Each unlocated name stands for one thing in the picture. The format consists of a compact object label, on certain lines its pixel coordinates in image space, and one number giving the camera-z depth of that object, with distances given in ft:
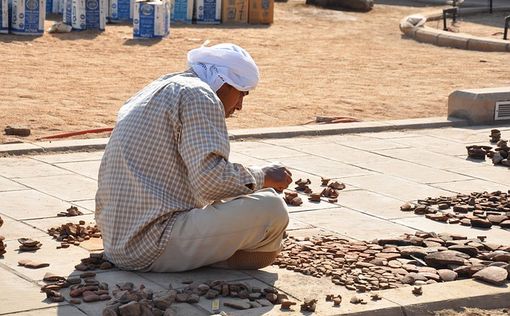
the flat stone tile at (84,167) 38.11
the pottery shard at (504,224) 33.10
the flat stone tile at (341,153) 42.26
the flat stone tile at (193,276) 26.20
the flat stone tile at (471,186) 37.90
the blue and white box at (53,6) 87.04
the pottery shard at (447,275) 27.69
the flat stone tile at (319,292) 25.01
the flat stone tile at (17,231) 30.05
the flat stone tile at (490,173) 39.77
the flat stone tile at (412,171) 39.59
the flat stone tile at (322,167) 39.70
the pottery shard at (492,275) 27.46
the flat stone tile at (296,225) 32.09
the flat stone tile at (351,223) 31.75
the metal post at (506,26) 83.51
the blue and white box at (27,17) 75.36
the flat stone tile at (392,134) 47.45
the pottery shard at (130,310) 23.11
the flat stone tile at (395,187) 36.91
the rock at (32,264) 27.15
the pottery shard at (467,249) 29.53
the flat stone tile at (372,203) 34.24
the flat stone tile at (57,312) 23.83
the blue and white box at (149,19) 77.38
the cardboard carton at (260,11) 90.15
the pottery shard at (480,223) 32.87
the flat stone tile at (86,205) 33.44
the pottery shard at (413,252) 29.18
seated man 25.35
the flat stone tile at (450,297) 25.78
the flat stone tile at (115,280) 24.48
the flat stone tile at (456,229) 31.89
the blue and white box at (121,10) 85.42
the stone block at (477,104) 51.31
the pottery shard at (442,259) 28.56
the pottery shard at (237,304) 24.63
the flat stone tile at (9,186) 35.23
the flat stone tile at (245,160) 40.49
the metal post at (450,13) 90.58
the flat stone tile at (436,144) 44.75
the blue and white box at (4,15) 75.20
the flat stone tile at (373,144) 44.68
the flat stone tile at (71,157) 40.06
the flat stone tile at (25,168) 37.43
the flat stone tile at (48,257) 26.90
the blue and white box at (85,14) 78.90
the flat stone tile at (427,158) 41.97
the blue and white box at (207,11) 87.91
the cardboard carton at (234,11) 89.35
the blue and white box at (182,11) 88.05
